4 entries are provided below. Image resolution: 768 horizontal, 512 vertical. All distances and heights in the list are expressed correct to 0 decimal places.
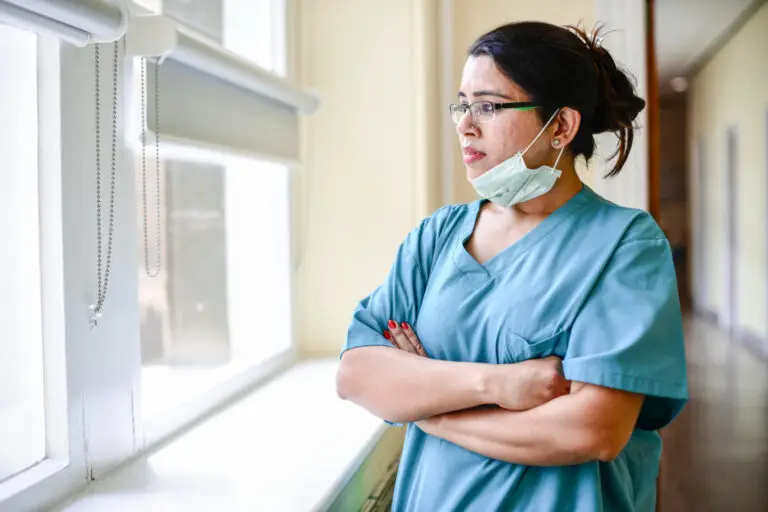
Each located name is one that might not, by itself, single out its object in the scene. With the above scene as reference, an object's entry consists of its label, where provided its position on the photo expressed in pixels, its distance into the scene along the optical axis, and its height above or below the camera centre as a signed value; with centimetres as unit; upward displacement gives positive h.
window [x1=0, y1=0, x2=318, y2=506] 131 +3
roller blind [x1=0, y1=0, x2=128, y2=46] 104 +32
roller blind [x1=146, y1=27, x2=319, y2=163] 164 +34
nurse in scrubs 107 -14
